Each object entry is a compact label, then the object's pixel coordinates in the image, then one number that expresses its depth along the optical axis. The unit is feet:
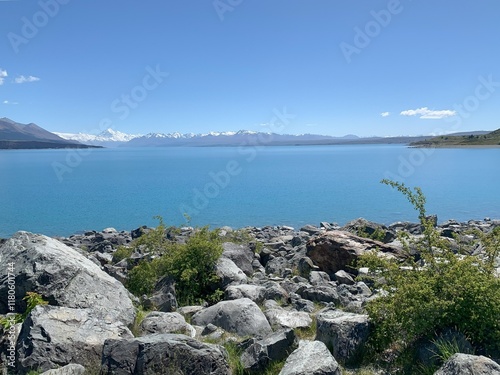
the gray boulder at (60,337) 24.95
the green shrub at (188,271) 45.55
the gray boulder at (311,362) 22.98
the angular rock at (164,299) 41.06
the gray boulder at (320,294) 42.73
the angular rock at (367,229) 75.34
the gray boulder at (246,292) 41.57
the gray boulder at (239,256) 57.18
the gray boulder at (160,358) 24.17
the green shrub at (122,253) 65.05
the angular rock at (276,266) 60.65
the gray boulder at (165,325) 32.32
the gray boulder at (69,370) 23.40
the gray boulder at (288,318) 33.71
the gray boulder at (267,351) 26.43
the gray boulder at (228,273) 47.21
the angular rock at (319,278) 52.11
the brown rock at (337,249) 59.77
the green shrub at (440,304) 24.76
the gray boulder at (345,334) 27.02
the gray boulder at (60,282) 32.55
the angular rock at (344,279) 52.90
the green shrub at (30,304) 29.17
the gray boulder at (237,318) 33.78
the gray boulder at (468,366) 20.36
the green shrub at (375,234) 71.45
